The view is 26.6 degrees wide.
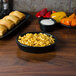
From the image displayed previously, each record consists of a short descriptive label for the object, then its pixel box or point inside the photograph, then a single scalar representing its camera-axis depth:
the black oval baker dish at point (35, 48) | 1.10
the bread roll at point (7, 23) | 1.43
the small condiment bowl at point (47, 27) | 1.50
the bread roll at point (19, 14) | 1.66
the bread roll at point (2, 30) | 1.29
